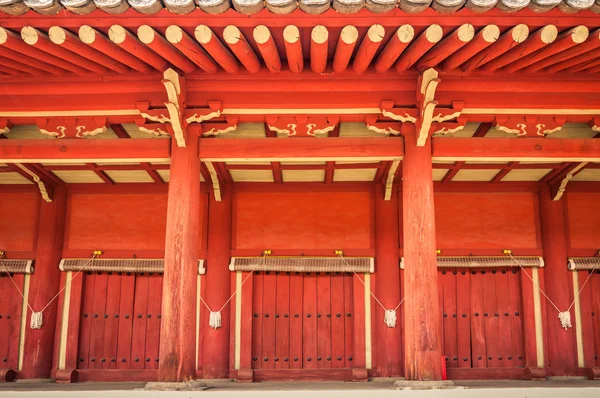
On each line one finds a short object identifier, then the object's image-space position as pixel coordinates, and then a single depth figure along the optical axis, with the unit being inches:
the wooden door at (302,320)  390.9
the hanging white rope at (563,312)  387.5
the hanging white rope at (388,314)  386.0
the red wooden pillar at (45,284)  385.4
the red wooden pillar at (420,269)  265.7
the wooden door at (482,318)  391.2
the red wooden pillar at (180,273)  267.6
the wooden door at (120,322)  392.2
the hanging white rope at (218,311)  384.8
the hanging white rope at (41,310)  387.9
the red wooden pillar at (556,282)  386.9
